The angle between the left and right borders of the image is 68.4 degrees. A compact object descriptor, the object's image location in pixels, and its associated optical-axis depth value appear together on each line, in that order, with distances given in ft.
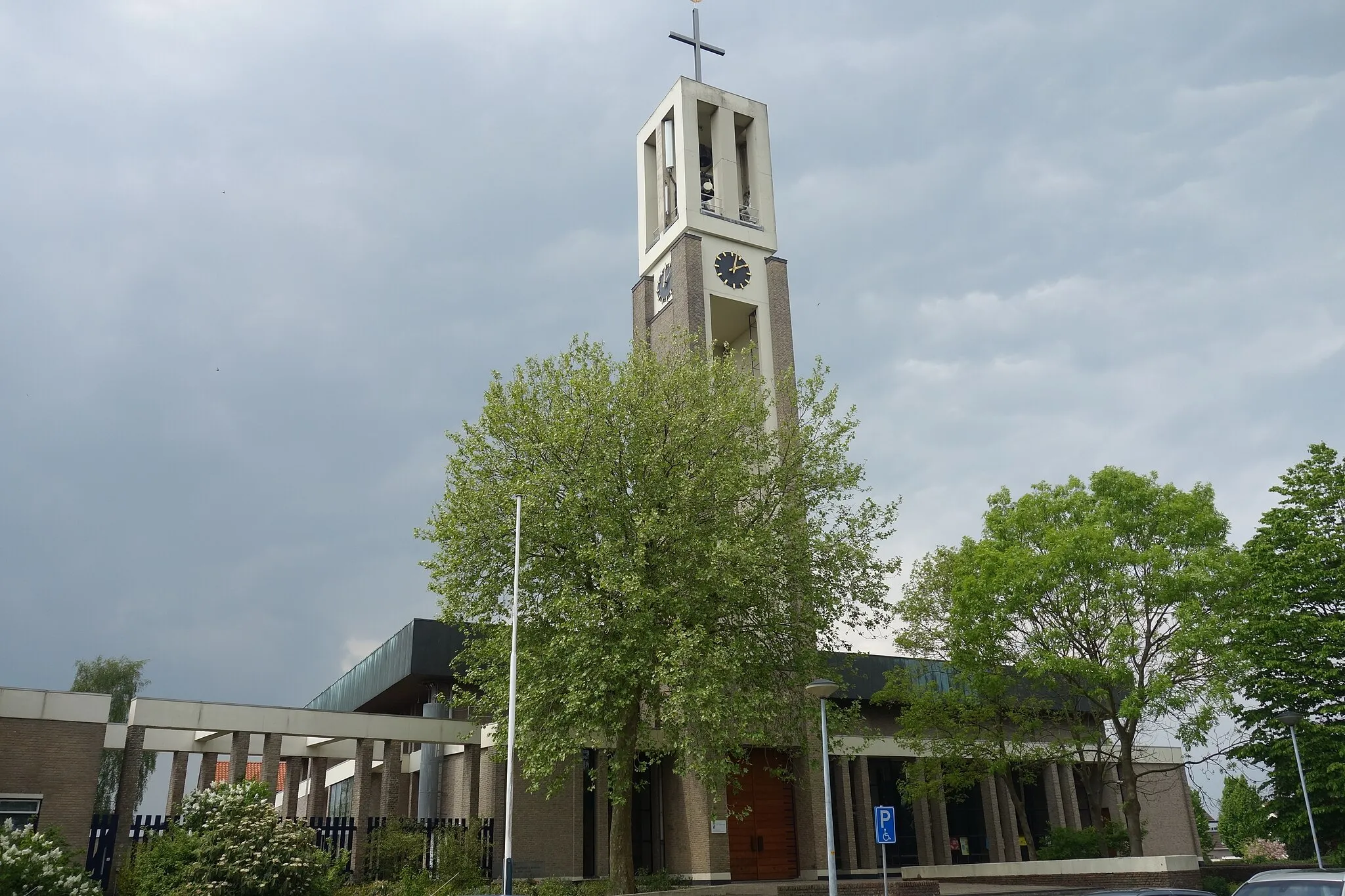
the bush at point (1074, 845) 119.34
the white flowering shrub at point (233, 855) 73.82
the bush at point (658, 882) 100.27
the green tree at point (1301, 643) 104.01
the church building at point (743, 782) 109.91
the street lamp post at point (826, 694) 73.72
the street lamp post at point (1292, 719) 92.70
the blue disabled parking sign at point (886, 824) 83.41
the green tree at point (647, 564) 81.66
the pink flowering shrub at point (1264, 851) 145.59
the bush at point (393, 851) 97.14
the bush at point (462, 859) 94.38
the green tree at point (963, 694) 109.19
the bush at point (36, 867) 66.85
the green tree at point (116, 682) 179.63
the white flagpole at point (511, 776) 69.77
